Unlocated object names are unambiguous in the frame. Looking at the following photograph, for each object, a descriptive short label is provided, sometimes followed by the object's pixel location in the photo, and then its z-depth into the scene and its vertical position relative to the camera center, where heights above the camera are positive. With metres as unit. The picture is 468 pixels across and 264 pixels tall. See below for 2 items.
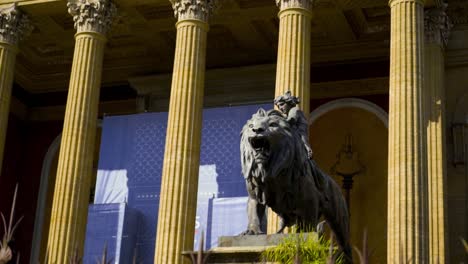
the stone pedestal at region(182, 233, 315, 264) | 7.17 +0.85
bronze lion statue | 7.55 +1.65
